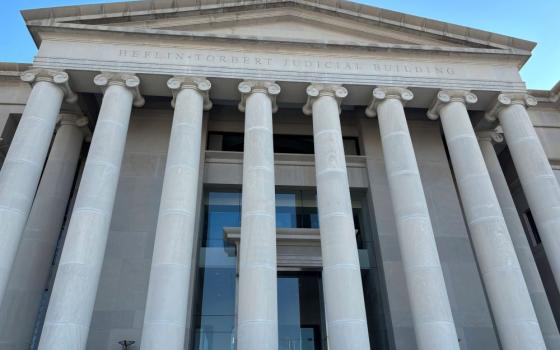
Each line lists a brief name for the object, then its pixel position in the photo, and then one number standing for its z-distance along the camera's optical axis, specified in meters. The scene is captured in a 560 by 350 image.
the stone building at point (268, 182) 18.66
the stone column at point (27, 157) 18.25
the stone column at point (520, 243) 22.87
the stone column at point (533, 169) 21.27
